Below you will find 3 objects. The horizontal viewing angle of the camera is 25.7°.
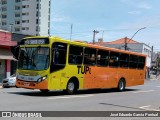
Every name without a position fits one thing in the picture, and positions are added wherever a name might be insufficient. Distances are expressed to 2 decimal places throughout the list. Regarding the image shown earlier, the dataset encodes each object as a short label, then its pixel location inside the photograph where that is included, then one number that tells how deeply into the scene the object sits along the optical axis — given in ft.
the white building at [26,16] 345.10
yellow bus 59.16
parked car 94.99
